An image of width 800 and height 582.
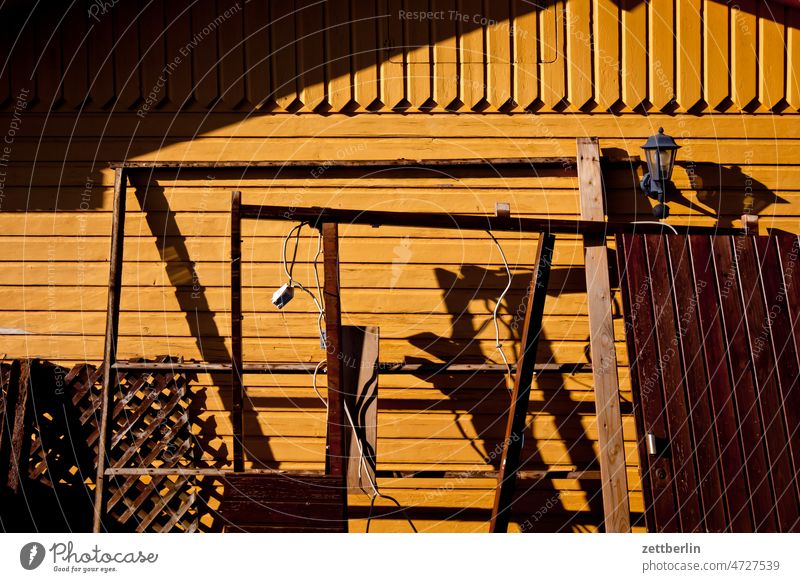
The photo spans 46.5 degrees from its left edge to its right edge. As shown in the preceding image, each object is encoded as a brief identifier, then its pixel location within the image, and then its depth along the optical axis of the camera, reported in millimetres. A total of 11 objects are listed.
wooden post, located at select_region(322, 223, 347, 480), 4910
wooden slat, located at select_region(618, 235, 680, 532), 5004
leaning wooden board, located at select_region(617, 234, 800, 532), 5074
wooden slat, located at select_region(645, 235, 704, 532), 5043
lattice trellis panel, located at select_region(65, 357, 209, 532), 6211
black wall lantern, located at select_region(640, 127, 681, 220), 5965
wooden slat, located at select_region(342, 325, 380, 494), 5418
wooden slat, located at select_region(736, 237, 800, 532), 5090
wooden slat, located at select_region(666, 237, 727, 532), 5070
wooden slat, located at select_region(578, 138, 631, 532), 5230
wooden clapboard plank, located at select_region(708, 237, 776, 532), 5078
